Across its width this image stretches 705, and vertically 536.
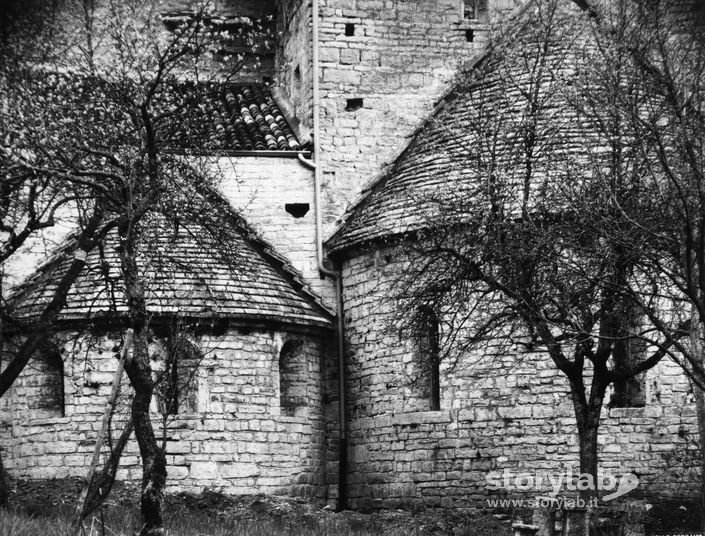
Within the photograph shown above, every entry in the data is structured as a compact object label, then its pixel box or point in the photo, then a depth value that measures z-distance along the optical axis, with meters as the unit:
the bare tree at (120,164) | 14.00
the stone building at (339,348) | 19.17
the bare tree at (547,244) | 14.71
